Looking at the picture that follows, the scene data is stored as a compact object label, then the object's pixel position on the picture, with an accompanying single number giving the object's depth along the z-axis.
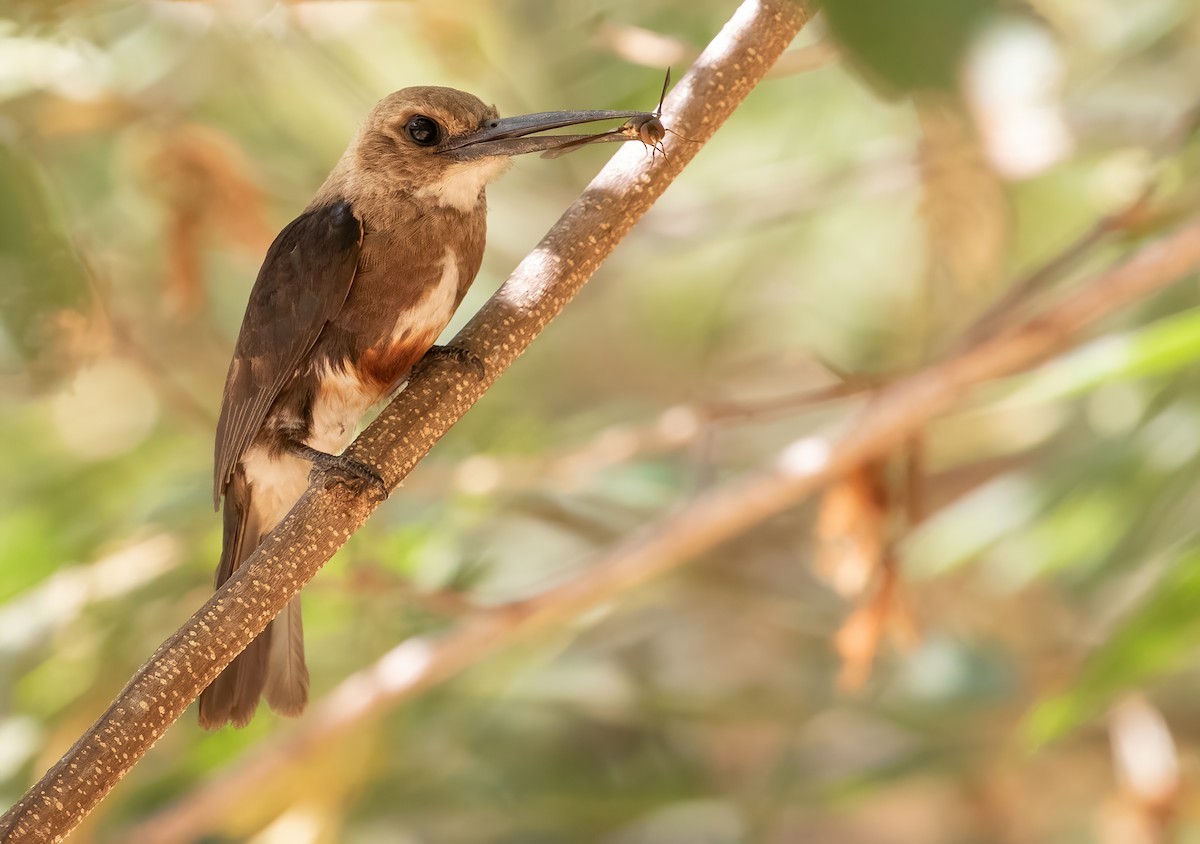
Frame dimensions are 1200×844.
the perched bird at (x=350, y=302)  4.60
